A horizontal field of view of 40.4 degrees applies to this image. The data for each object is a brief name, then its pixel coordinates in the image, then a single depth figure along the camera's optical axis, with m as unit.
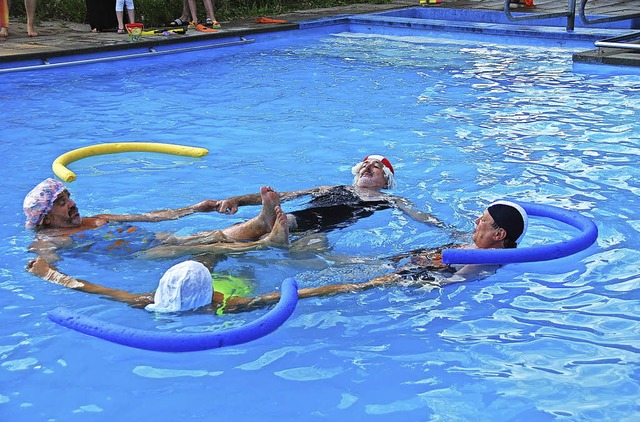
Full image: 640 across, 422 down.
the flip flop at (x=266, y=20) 17.51
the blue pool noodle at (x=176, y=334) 4.41
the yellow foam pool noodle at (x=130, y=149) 8.77
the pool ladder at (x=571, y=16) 13.36
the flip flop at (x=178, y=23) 16.50
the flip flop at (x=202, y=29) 16.09
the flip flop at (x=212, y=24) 16.50
